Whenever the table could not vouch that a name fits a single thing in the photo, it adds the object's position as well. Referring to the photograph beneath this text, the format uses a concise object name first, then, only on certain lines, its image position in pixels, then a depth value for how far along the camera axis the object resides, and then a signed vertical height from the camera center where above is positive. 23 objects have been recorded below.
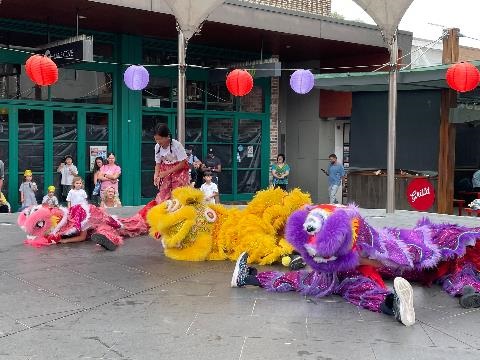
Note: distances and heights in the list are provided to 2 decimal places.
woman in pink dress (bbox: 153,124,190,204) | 8.45 -0.25
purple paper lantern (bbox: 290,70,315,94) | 11.87 +1.37
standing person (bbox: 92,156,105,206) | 13.26 -0.69
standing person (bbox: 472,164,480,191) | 15.68 -0.77
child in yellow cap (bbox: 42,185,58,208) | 11.51 -0.96
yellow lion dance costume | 6.86 -0.89
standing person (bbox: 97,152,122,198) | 12.85 -0.56
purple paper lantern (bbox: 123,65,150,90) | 11.59 +1.38
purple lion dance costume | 4.91 -0.95
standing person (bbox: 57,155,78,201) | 14.02 -0.59
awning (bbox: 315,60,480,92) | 12.85 +1.62
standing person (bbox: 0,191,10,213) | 12.64 -1.20
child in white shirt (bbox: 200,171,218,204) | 11.89 -0.75
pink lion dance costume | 7.86 -1.00
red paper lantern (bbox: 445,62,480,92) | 10.34 +1.28
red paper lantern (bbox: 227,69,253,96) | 12.18 +1.37
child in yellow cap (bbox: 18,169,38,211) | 13.35 -0.95
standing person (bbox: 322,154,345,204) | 16.08 -0.64
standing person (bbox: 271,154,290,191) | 16.36 -0.58
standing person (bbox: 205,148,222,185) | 16.12 -0.42
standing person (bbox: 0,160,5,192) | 12.65 -0.50
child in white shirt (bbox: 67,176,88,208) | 10.81 -0.83
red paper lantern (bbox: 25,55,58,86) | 10.84 +1.43
